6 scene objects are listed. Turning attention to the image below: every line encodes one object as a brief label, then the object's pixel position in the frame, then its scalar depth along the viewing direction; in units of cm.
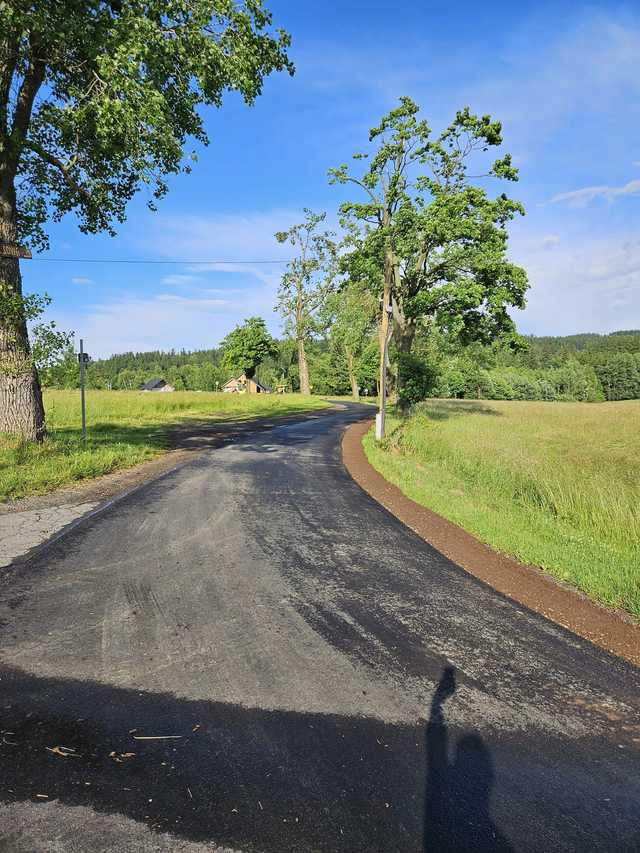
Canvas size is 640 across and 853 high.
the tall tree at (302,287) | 4644
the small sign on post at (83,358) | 1140
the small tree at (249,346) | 6625
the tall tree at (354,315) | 2786
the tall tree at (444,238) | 2136
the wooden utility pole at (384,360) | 1677
